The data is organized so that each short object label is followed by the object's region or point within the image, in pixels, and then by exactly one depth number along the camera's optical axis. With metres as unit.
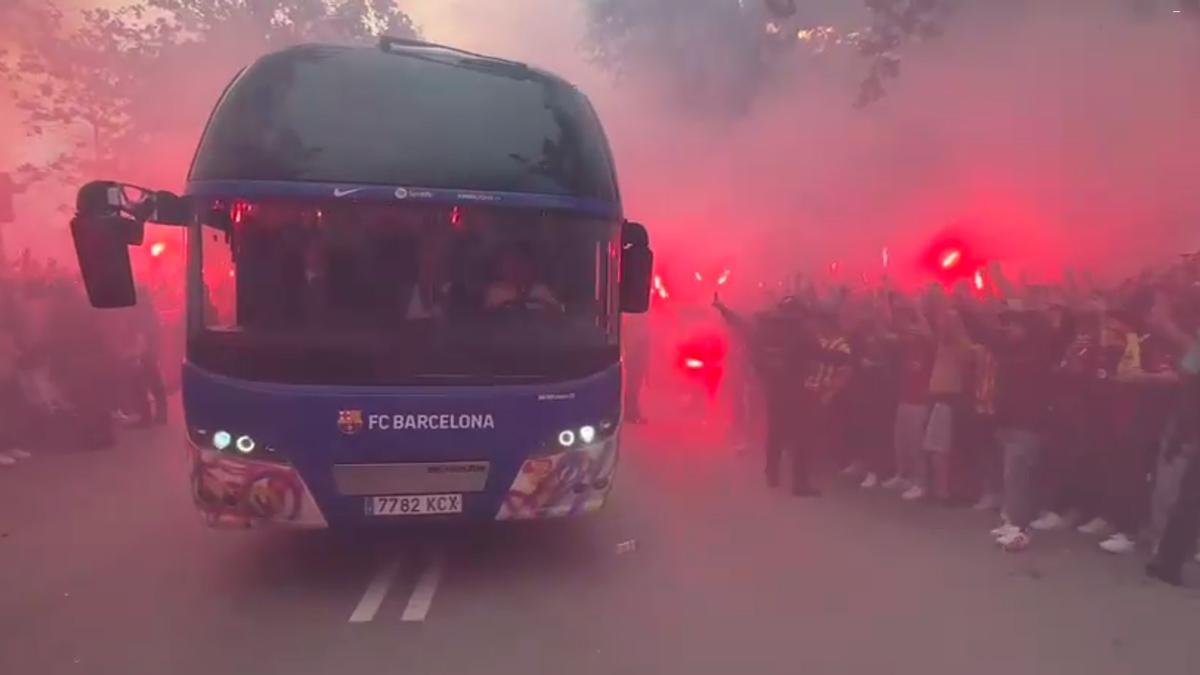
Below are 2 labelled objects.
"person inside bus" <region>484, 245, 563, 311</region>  5.88
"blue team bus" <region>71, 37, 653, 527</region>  5.66
